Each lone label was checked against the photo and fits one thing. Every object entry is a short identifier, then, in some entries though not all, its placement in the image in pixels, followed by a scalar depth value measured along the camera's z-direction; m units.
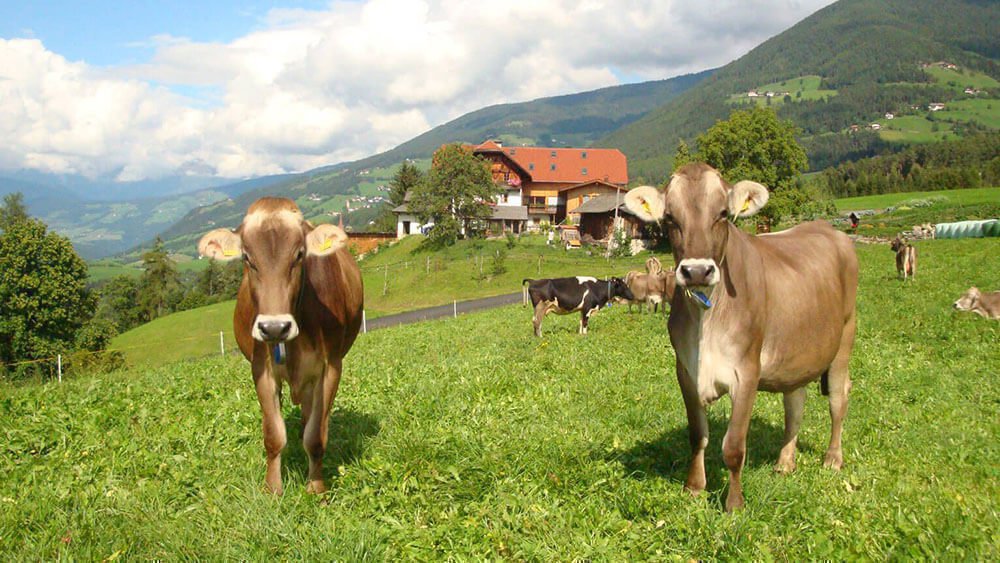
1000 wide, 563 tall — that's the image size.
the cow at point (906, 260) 24.27
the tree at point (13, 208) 67.88
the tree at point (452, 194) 65.81
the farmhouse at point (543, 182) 86.12
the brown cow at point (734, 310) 4.95
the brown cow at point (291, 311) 4.93
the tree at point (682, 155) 60.31
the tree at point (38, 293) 50.28
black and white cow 21.34
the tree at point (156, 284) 88.94
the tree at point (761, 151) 57.88
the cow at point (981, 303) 16.61
